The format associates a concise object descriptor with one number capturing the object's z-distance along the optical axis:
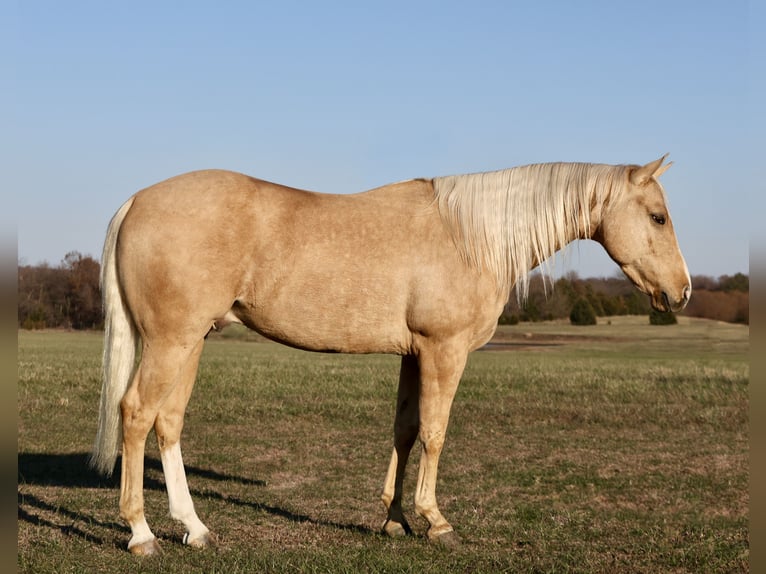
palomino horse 4.80
